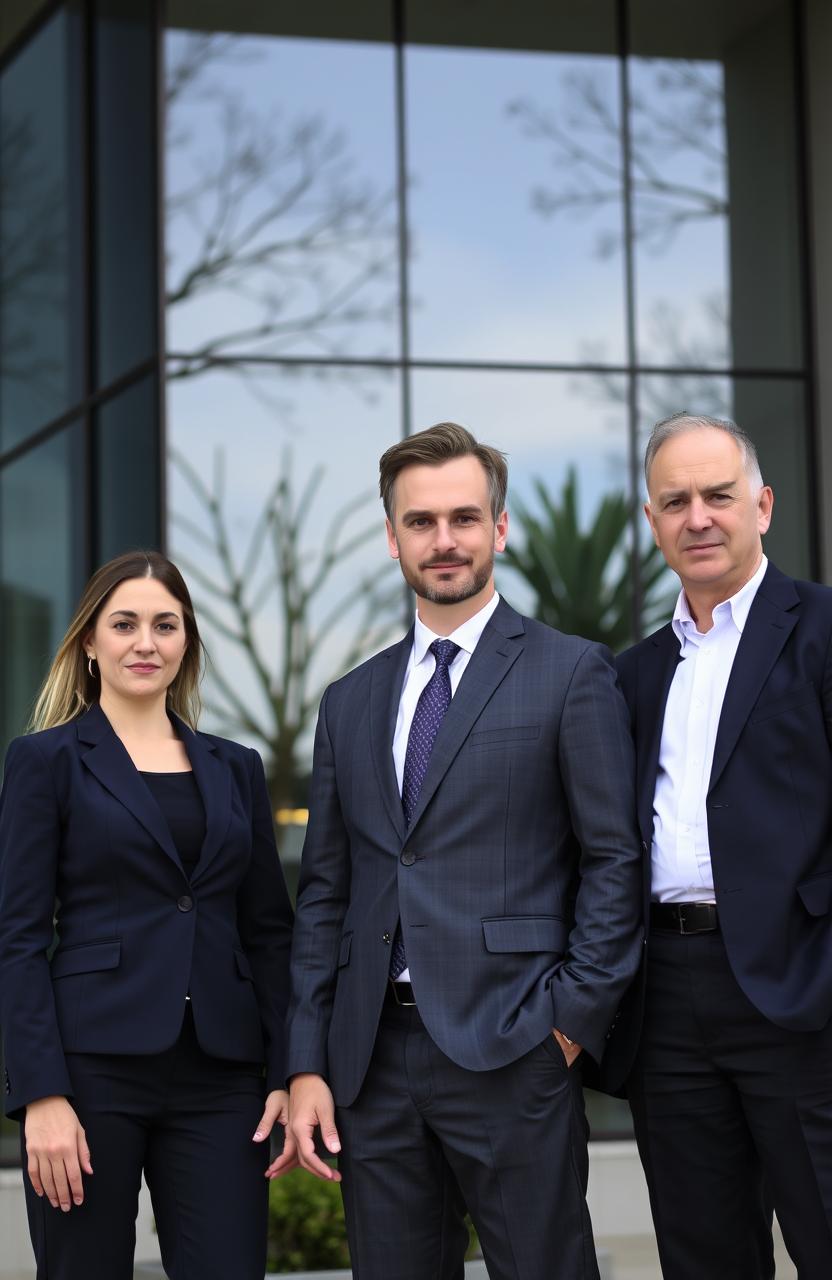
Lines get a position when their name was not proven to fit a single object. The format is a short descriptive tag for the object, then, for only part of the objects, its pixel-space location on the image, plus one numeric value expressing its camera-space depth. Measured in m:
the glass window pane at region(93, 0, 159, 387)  8.43
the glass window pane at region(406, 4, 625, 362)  8.66
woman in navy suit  3.07
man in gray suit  2.98
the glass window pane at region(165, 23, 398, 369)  8.55
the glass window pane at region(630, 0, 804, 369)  8.73
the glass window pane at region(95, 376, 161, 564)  8.24
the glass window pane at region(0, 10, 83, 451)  9.39
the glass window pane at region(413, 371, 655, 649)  8.32
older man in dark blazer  3.02
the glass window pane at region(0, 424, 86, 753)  9.29
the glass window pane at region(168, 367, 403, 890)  8.30
